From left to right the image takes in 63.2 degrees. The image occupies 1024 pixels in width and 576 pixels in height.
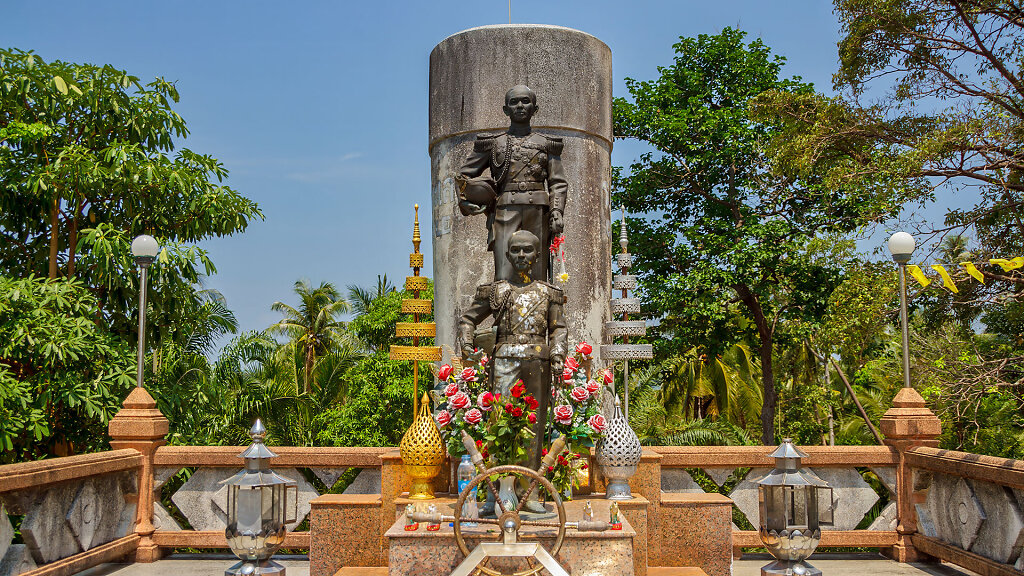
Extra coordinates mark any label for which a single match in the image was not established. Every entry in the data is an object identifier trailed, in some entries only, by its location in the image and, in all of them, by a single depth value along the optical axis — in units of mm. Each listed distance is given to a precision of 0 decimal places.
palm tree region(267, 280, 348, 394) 36188
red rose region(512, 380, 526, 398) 6451
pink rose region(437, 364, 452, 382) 7144
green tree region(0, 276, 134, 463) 13359
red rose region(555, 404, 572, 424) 6773
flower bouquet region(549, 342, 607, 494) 6848
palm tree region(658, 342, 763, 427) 27844
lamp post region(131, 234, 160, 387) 9938
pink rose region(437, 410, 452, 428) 6844
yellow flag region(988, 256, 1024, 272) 6055
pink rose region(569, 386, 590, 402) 6867
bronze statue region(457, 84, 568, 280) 7832
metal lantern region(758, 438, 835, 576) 5312
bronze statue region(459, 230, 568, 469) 6801
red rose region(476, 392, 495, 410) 6633
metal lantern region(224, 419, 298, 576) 5000
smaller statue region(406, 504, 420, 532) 6207
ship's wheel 5242
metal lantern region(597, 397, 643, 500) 7219
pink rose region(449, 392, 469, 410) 6695
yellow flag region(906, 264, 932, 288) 6652
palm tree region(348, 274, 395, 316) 34938
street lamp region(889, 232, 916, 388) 9758
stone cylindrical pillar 9883
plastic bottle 6362
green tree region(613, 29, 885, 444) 19516
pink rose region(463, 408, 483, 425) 6586
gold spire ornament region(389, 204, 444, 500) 7453
